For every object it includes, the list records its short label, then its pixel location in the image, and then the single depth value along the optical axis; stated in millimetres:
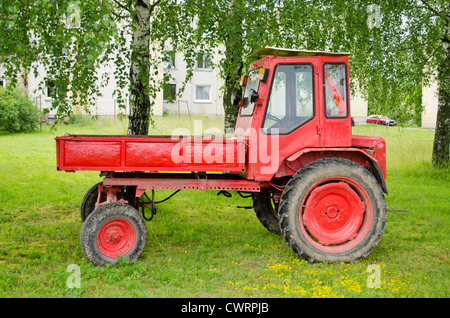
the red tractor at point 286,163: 5301
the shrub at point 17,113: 20453
